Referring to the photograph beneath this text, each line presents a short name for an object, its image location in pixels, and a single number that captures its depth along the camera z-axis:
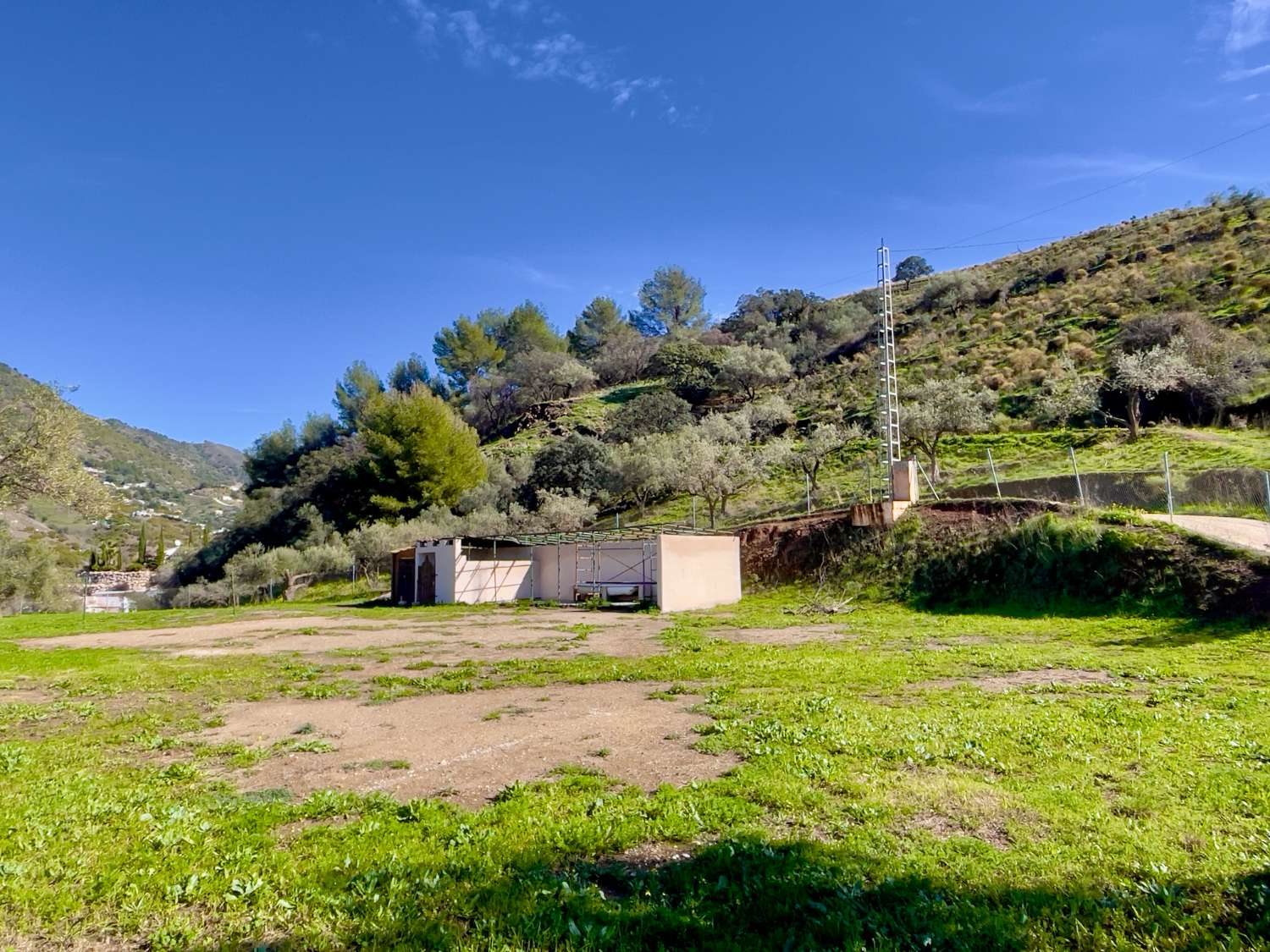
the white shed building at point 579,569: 24.62
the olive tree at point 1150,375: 29.28
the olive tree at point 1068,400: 32.16
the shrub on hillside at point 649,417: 51.47
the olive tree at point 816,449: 33.91
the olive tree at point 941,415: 30.28
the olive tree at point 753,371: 58.09
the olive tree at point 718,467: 34.62
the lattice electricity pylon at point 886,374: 25.77
